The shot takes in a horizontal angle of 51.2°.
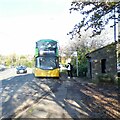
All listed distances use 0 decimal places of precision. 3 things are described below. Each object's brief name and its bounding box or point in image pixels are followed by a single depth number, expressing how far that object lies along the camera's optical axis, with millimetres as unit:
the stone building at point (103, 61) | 11499
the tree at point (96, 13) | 6215
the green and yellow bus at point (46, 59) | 13950
